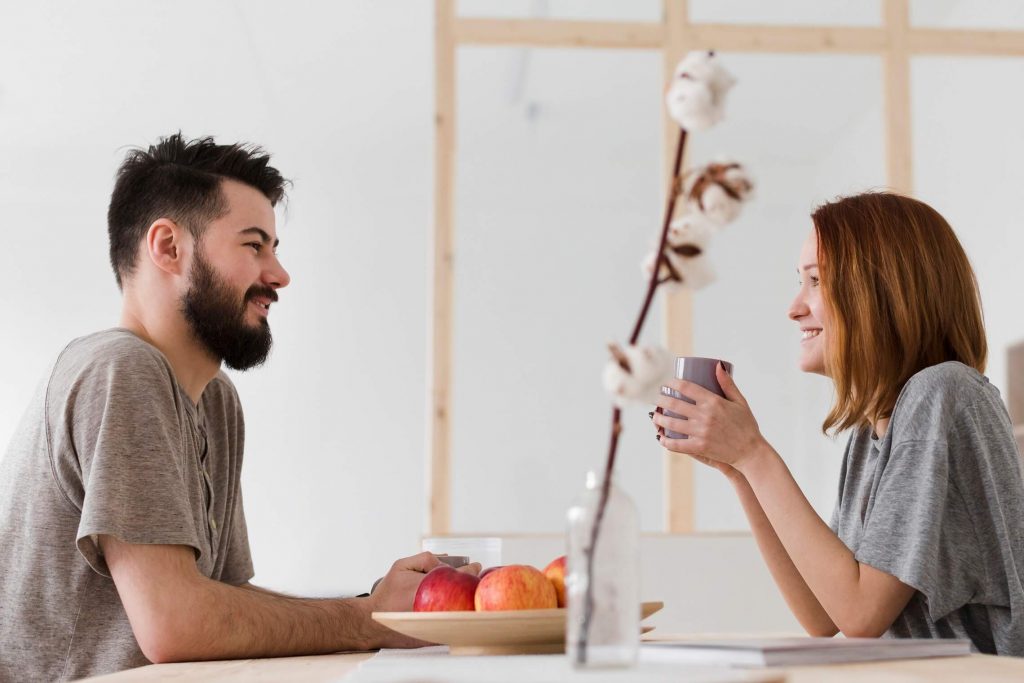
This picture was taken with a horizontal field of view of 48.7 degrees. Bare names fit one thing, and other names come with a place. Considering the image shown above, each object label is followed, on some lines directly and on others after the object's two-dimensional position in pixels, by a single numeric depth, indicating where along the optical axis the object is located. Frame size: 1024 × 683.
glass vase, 0.84
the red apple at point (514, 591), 1.16
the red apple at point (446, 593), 1.19
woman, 1.43
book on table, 0.96
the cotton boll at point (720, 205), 0.75
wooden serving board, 1.11
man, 1.39
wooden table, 0.96
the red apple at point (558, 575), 1.22
